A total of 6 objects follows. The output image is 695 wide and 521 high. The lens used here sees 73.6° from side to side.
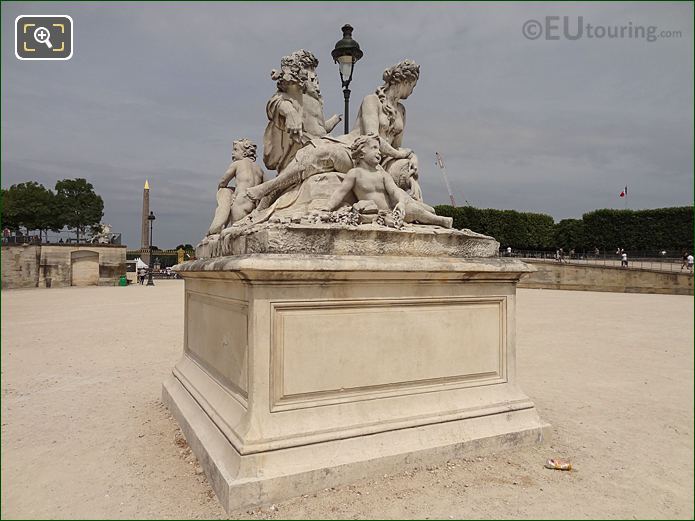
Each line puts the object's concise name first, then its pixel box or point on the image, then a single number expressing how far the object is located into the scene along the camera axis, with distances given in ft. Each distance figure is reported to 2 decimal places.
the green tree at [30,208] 111.24
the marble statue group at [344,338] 9.36
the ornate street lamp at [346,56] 19.97
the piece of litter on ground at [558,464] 10.36
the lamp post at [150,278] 88.12
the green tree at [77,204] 118.83
